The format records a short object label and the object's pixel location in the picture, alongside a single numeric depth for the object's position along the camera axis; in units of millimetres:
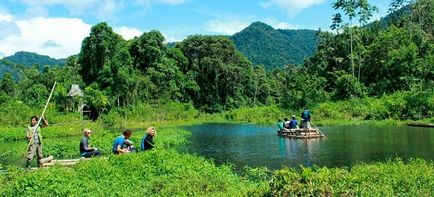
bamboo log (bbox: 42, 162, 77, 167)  16625
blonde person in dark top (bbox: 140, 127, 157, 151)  18078
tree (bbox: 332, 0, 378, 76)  57219
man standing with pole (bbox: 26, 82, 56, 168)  17219
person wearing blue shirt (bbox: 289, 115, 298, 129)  34031
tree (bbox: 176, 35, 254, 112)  81812
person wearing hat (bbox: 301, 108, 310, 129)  32625
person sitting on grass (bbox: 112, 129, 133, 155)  17875
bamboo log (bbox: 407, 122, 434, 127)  34069
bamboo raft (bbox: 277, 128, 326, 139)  31028
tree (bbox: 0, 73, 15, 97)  86438
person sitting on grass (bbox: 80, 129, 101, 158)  18484
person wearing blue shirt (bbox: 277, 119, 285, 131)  35088
